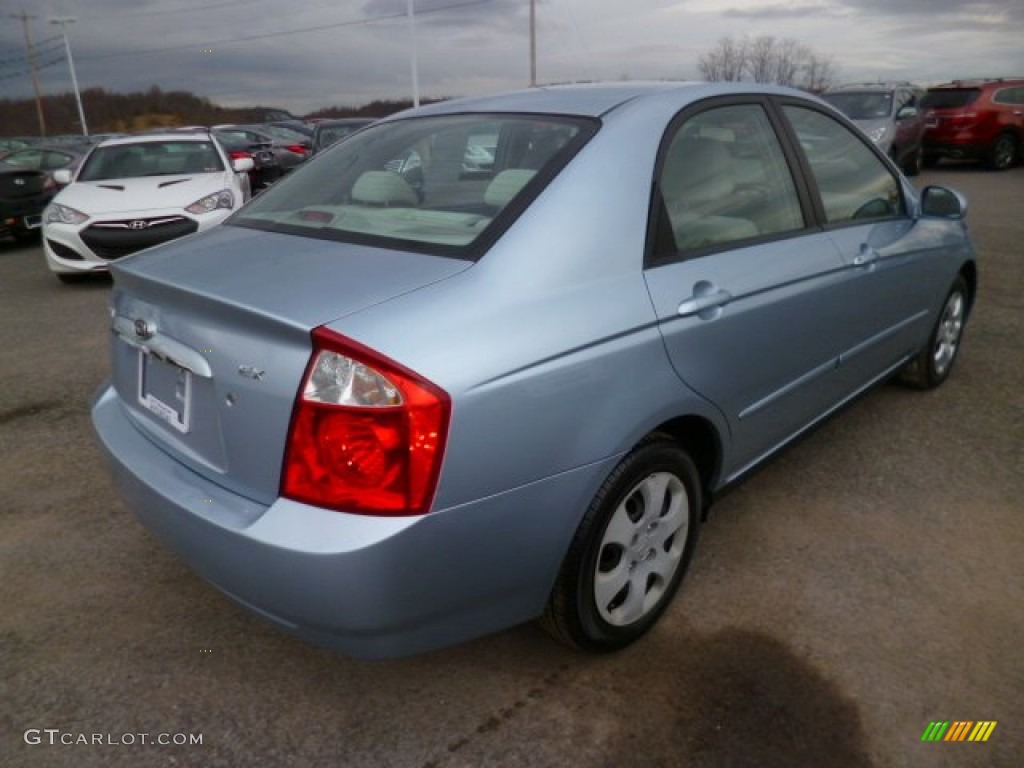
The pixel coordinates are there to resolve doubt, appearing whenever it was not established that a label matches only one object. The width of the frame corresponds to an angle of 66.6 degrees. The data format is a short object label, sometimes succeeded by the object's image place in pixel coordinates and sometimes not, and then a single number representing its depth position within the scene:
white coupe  7.34
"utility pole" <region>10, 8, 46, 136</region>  53.75
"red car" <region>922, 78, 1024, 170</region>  15.90
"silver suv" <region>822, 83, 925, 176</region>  13.24
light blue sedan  1.67
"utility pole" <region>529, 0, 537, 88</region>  35.16
